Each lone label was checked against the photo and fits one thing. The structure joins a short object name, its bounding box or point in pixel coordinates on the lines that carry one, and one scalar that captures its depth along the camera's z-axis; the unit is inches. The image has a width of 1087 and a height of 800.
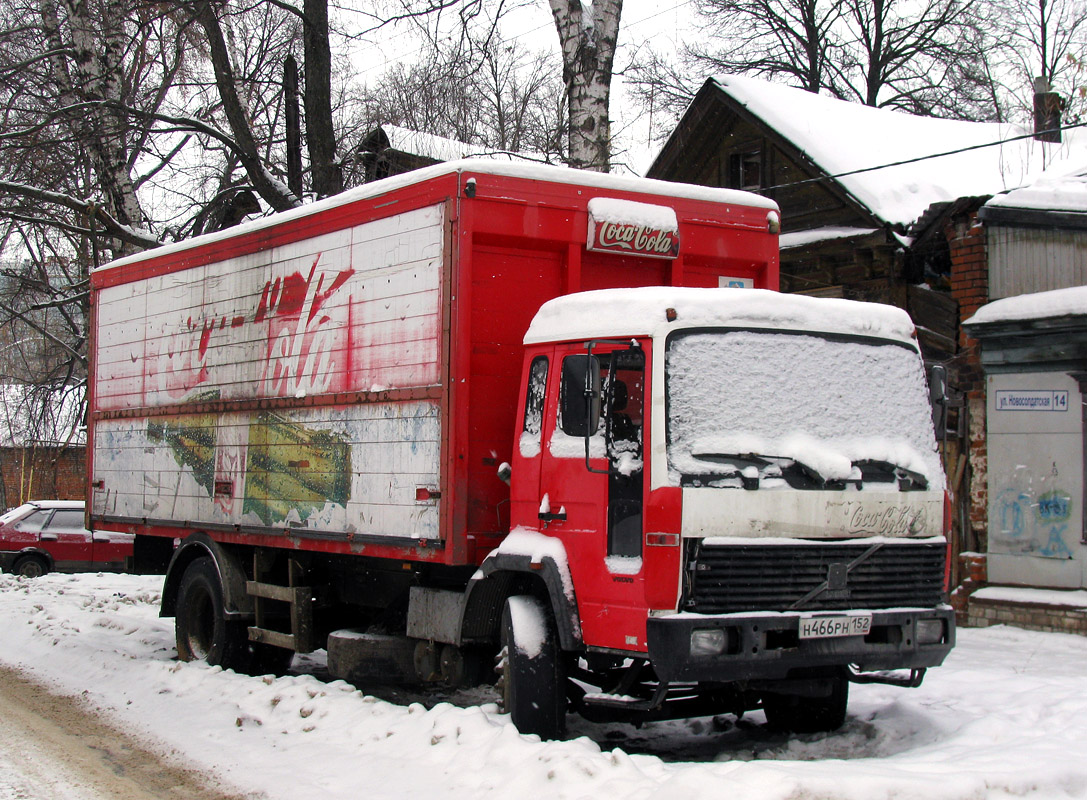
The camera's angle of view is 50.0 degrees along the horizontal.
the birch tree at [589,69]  482.9
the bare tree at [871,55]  1299.2
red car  822.5
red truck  228.4
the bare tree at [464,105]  587.9
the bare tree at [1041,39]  1063.6
